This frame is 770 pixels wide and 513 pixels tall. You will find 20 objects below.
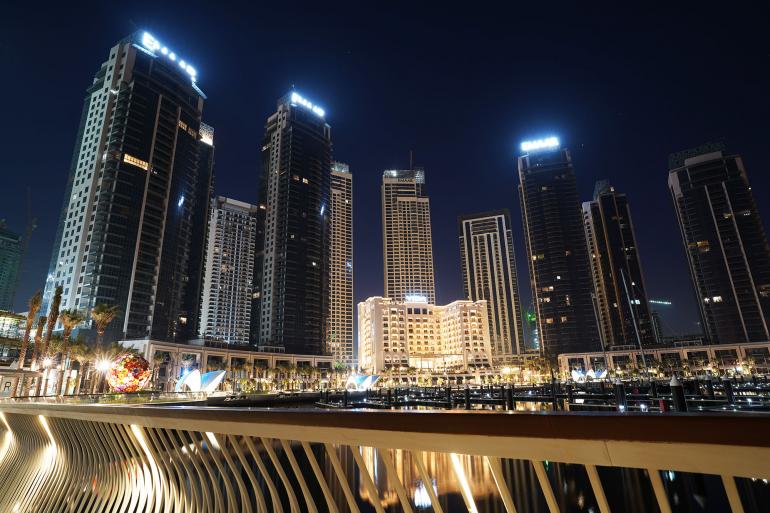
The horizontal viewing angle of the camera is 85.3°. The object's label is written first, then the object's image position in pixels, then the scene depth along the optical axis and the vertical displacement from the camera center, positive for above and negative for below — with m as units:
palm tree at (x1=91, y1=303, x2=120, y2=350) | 47.99 +7.42
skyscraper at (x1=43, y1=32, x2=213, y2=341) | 86.25 +40.10
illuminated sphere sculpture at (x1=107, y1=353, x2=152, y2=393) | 31.75 +0.45
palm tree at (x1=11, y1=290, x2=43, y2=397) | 45.58 +7.39
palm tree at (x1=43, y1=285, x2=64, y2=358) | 43.75 +6.73
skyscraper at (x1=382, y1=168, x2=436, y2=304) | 160.88 +26.83
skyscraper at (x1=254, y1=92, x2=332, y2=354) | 128.75 +45.96
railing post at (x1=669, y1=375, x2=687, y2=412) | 15.99 -1.23
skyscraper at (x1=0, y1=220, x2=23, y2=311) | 196.50 +55.96
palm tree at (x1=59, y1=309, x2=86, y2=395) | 46.53 +6.34
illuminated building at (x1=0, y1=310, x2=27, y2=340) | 89.69 +12.43
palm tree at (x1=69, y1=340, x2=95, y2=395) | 53.07 +3.59
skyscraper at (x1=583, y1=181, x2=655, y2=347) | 160.75 +37.63
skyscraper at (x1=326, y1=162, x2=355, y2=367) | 185.00 +26.65
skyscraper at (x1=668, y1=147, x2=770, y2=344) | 121.94 +33.15
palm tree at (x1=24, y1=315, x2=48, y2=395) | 42.56 +3.10
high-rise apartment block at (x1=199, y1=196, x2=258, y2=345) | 169.38 +40.75
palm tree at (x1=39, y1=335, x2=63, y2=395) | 50.26 +4.29
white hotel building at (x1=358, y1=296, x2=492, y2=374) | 149.12 +12.09
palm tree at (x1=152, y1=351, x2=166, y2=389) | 75.56 +2.74
